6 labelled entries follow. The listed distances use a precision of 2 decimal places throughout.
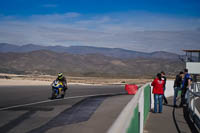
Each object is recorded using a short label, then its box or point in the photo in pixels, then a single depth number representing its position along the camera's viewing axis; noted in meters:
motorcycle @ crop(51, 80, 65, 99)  19.25
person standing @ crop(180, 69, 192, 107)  15.85
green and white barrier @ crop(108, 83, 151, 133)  3.57
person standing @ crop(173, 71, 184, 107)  16.79
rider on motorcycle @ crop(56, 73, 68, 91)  19.38
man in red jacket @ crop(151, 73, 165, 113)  13.94
